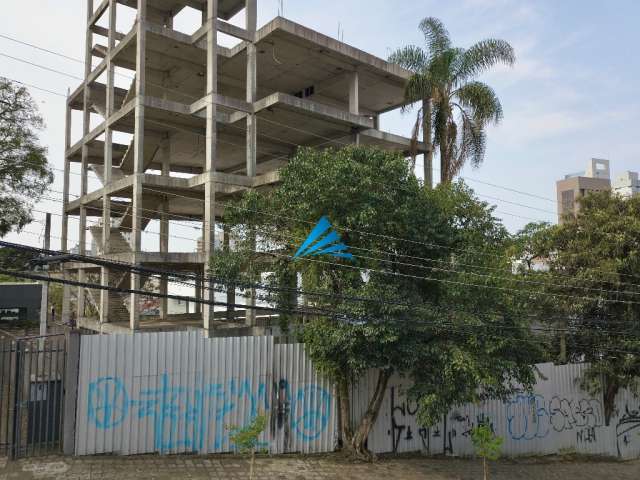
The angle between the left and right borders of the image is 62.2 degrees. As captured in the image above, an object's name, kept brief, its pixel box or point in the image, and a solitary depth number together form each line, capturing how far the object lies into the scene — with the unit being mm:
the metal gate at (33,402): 9734
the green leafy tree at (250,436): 9250
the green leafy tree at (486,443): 11344
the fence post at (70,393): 9977
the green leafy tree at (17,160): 28984
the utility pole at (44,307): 18922
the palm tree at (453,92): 22984
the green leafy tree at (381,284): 11836
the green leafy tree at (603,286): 17266
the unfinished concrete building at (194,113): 23984
